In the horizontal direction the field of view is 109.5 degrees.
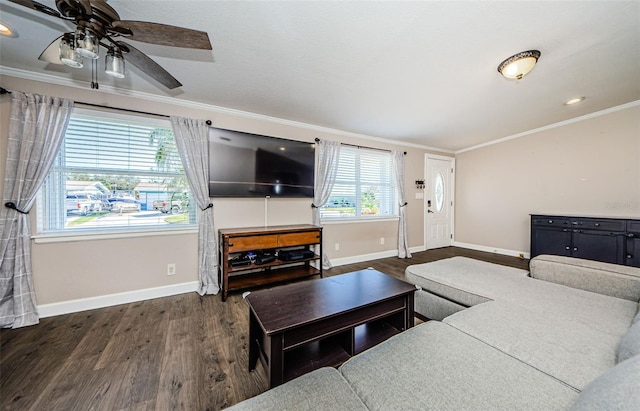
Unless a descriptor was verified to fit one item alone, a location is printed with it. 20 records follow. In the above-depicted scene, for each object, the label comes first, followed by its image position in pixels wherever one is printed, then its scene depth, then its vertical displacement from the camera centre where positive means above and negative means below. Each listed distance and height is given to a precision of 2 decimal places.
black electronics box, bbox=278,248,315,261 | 3.00 -0.69
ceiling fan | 1.15 +0.97
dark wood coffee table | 1.21 -0.69
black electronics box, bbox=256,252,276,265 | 2.81 -0.68
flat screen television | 2.88 +0.53
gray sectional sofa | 0.75 -0.65
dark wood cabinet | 2.84 -0.46
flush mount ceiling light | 1.87 +1.21
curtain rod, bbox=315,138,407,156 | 3.86 +1.04
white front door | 5.00 +0.08
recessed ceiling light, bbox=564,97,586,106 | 2.80 +1.31
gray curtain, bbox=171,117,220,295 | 2.70 +0.26
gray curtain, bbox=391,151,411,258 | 4.40 +0.05
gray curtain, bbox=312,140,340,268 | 3.61 +0.48
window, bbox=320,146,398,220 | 3.96 +0.32
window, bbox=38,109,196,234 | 2.31 +0.26
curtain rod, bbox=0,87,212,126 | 2.03 +1.02
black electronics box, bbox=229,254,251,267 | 2.71 -0.70
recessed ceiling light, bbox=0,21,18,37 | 1.43 +1.14
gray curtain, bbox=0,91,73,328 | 2.02 +0.08
